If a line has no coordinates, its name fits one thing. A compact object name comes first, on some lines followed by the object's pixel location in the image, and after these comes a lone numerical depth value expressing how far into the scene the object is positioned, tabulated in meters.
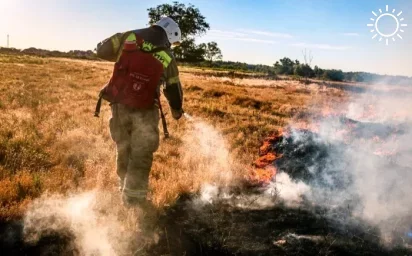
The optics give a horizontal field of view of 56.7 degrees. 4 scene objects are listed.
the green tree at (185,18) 61.12
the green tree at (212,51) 85.44
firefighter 3.83
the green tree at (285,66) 68.31
